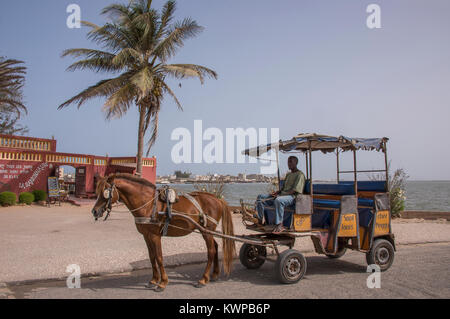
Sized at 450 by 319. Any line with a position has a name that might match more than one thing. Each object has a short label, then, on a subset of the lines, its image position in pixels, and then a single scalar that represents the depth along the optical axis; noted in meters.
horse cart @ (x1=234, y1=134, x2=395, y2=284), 6.08
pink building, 19.20
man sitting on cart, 6.12
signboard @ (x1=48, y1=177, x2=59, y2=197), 20.20
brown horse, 5.38
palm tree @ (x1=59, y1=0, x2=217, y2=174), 15.91
